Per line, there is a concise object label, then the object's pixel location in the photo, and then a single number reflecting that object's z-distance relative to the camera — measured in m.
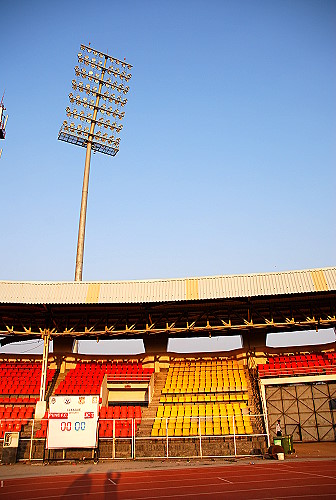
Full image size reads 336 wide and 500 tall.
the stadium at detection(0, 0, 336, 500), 14.41
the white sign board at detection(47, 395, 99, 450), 17.88
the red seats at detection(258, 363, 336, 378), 25.00
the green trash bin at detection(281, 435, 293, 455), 20.02
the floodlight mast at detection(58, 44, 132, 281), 38.19
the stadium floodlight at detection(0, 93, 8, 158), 27.73
